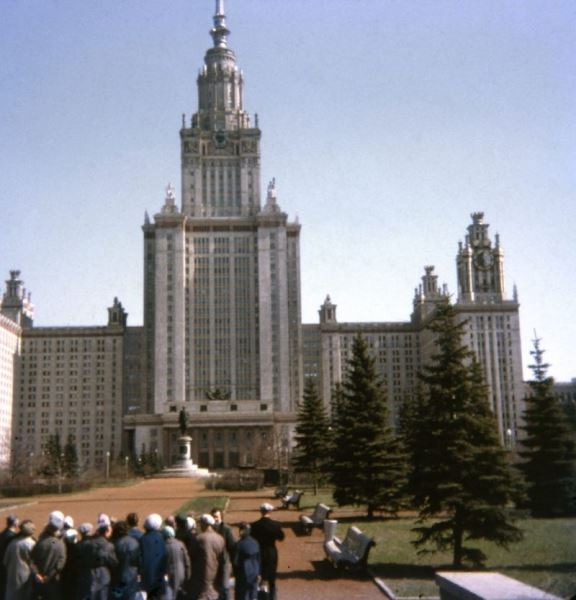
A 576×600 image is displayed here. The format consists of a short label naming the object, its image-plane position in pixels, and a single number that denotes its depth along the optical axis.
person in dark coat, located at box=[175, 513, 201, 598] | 14.72
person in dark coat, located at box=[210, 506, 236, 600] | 15.22
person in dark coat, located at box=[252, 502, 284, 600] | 16.19
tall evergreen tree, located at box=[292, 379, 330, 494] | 57.94
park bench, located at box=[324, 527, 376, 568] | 20.03
